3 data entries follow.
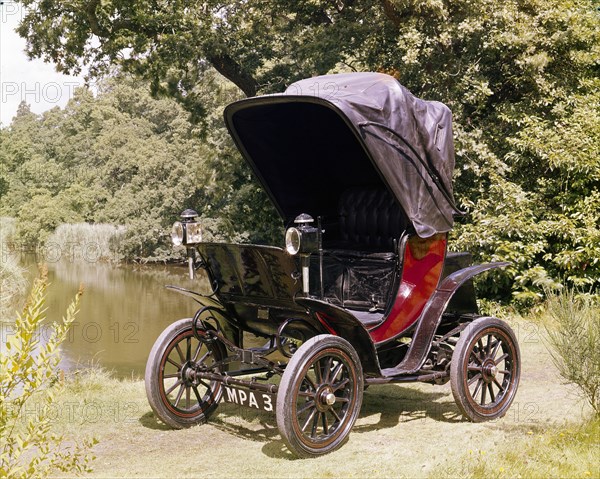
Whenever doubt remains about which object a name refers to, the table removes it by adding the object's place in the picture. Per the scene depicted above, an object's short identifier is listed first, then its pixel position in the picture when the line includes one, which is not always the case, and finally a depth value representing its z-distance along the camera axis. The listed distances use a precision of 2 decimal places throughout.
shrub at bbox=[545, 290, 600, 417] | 5.62
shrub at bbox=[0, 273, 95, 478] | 3.35
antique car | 5.39
